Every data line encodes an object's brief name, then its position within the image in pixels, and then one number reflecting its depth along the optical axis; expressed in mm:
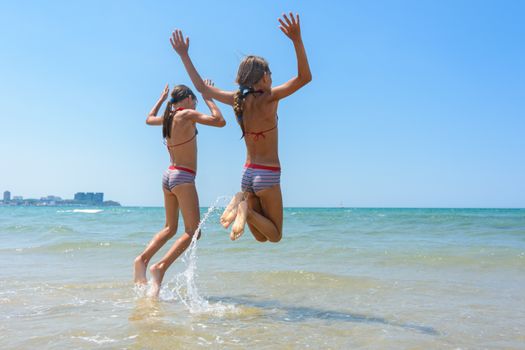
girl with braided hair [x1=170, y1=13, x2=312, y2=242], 4508
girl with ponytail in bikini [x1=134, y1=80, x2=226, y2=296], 5590
